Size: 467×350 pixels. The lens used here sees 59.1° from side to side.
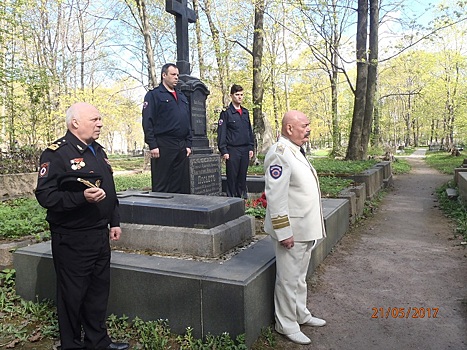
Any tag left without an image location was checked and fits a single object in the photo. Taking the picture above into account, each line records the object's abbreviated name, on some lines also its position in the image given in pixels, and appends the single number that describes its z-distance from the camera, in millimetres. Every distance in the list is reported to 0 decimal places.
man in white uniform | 3088
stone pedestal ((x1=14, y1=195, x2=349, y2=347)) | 3098
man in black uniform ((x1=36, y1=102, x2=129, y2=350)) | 2657
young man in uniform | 6660
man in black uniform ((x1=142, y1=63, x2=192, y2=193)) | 5754
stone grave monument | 6477
